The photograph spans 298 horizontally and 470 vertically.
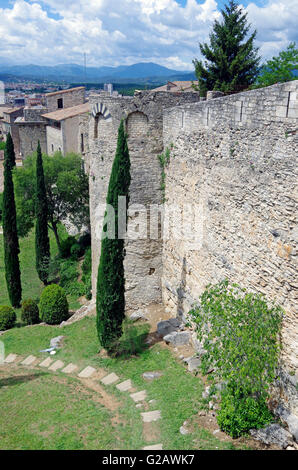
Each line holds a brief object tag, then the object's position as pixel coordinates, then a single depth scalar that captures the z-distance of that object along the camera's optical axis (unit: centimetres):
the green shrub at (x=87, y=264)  2278
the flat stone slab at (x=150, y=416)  936
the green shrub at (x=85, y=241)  2678
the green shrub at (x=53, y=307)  1822
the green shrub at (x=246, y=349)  774
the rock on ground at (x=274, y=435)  770
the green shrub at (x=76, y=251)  2609
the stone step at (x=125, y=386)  1118
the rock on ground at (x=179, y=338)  1268
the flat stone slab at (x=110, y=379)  1173
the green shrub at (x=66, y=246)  2680
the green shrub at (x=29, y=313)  1895
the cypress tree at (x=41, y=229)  2311
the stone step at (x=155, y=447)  825
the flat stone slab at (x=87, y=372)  1239
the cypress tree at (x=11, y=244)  2125
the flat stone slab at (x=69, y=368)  1285
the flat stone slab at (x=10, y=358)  1458
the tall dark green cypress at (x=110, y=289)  1268
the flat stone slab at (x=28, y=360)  1409
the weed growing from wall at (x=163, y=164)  1412
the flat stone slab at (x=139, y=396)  1045
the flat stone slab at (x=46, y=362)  1365
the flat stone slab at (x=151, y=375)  1129
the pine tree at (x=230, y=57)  2764
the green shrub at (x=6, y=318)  1850
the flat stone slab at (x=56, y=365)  1325
